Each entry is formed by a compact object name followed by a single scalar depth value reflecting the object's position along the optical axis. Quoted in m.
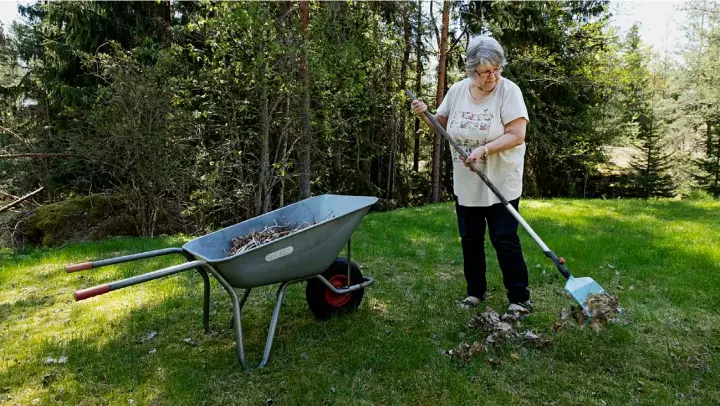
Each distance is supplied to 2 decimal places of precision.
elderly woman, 2.43
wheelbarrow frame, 1.67
